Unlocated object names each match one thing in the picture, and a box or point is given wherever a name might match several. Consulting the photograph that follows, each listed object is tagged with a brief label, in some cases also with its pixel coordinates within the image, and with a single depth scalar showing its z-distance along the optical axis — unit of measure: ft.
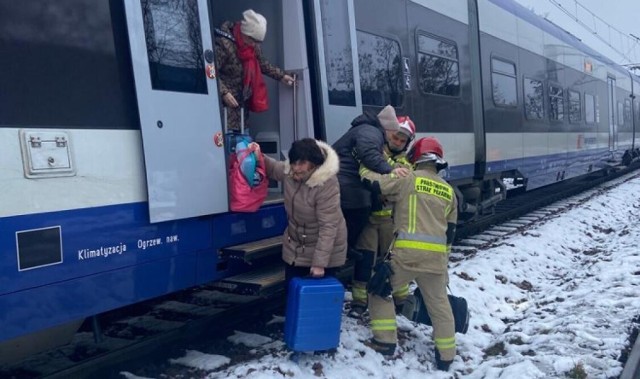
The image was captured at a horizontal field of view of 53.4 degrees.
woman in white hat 16.89
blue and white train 11.12
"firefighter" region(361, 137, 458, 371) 15.24
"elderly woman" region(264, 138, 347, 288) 14.65
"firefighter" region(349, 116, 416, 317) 18.03
